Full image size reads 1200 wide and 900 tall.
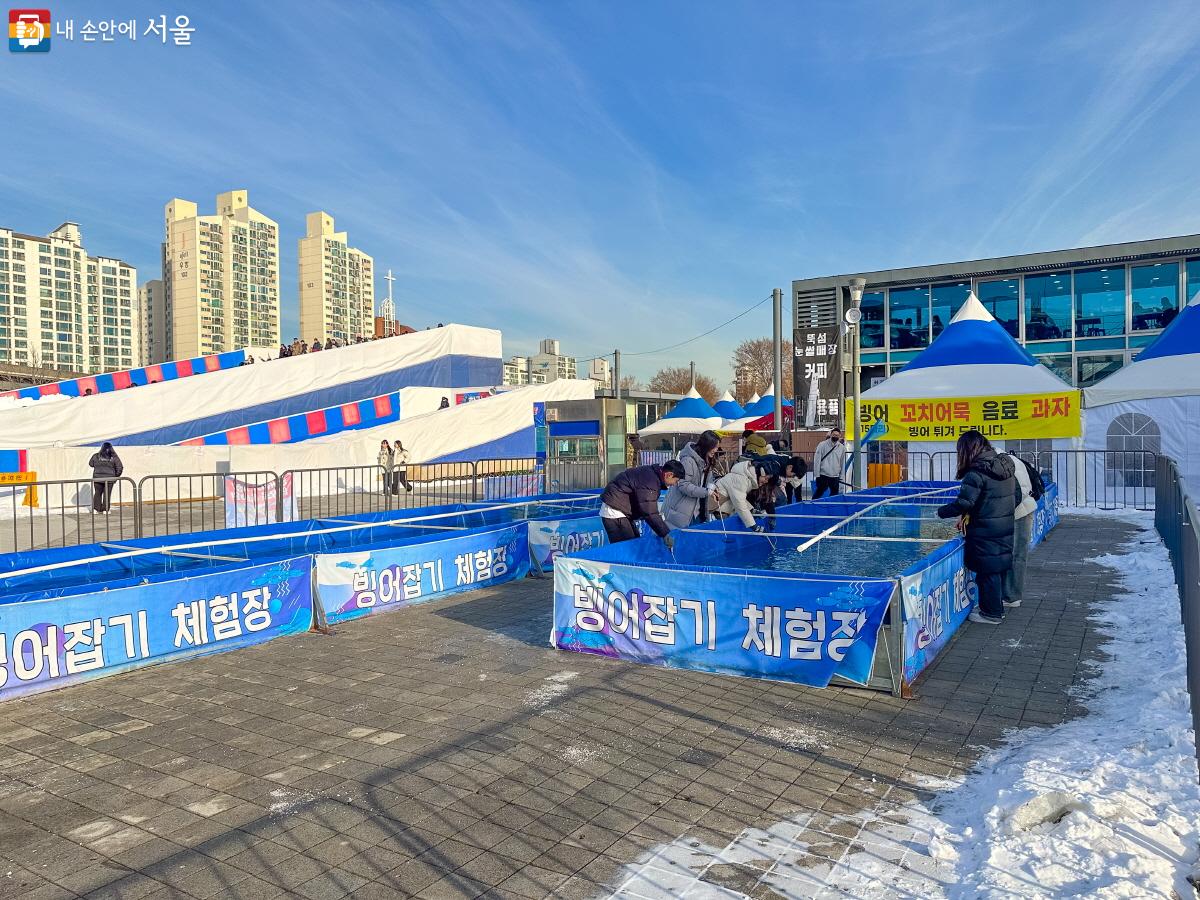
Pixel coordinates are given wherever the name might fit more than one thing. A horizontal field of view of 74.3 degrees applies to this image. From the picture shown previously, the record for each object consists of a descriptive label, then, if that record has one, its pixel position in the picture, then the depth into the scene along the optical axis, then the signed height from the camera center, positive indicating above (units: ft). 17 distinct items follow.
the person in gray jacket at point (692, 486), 30.07 -1.30
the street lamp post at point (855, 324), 48.73 +7.98
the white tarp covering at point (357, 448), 80.33 +1.30
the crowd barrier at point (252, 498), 48.55 -3.30
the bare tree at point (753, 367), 283.59 +31.19
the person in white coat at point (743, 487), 28.58 -1.28
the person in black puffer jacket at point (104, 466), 67.12 -0.29
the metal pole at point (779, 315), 83.15 +14.54
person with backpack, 27.37 -3.15
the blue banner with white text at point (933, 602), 19.84 -4.38
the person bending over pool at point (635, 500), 28.48 -1.67
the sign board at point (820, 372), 90.27 +9.18
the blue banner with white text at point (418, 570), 27.45 -4.31
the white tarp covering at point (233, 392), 104.99 +10.35
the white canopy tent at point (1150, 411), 54.49 +2.53
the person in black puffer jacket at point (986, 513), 25.05 -2.06
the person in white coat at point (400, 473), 74.49 -1.54
